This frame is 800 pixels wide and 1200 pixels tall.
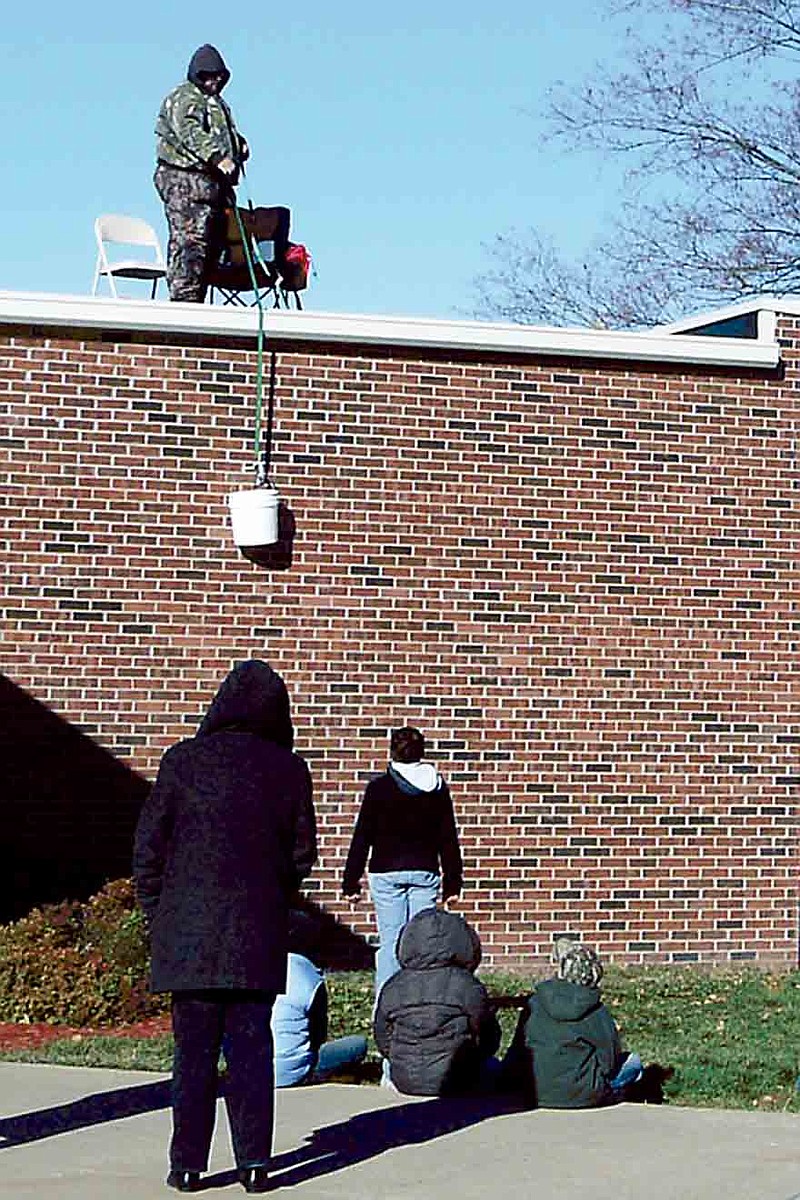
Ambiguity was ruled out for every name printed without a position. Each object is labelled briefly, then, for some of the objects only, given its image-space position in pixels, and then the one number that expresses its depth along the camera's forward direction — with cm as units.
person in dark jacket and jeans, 1163
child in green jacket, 952
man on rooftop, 1575
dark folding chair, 1627
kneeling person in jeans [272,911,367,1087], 1002
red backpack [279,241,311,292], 1666
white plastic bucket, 1459
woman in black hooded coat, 766
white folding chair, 1706
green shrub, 1214
